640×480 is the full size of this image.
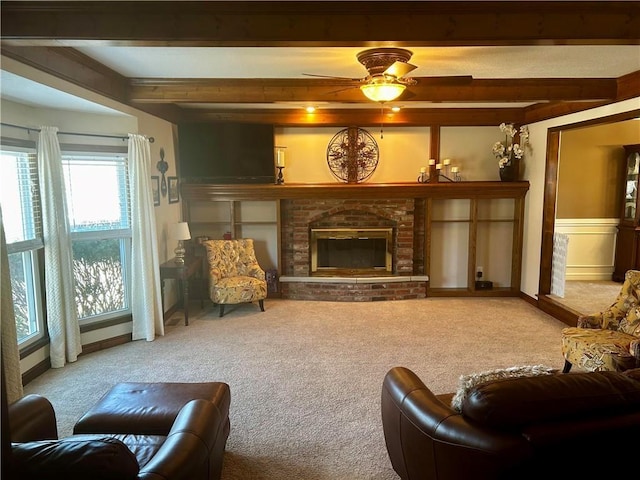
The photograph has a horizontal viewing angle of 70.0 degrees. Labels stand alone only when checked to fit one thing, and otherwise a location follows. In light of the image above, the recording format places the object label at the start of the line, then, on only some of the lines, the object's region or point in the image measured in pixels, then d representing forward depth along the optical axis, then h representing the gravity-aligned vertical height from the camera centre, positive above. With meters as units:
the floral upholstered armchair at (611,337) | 3.16 -1.14
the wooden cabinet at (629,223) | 6.54 -0.53
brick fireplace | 6.26 -0.79
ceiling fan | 3.27 +0.89
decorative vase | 6.24 +0.20
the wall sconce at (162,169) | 5.48 +0.26
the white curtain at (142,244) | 4.62 -0.55
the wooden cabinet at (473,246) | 6.44 -0.83
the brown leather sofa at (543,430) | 1.64 -0.90
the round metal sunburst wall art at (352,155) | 6.44 +0.48
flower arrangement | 6.12 +0.54
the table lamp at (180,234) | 5.36 -0.51
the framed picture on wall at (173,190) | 5.84 +0.01
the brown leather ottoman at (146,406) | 2.28 -1.13
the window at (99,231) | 4.41 -0.39
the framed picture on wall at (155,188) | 5.21 +0.03
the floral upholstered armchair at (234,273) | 5.51 -1.06
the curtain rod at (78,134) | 3.58 +0.54
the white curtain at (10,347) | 3.08 -1.06
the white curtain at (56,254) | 3.89 -0.55
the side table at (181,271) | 5.12 -0.91
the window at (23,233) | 3.66 -0.34
